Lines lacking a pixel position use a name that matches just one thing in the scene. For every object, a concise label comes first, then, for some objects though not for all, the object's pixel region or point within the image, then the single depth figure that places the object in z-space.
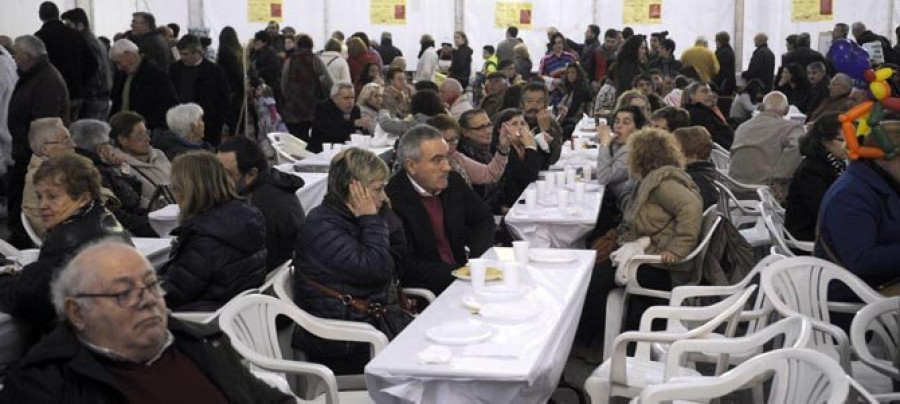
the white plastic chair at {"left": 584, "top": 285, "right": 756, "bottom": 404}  3.85
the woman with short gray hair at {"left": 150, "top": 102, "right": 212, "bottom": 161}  7.38
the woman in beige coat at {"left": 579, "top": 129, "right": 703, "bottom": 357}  5.44
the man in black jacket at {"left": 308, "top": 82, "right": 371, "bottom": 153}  9.59
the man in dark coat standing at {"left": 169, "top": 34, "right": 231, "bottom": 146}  10.13
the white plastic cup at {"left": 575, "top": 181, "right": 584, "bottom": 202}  6.50
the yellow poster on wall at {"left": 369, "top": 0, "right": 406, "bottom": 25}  18.69
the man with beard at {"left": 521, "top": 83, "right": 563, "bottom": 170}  7.94
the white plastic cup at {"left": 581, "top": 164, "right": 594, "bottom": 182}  7.51
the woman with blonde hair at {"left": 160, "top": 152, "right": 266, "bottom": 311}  4.25
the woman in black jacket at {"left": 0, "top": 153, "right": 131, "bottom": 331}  3.84
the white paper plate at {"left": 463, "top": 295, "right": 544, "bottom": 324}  3.77
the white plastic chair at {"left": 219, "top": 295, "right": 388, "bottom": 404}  3.58
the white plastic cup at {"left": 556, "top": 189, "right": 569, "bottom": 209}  6.12
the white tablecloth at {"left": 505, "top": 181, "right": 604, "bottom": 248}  6.01
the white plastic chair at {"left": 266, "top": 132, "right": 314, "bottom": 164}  9.09
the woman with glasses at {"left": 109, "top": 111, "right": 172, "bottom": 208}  6.58
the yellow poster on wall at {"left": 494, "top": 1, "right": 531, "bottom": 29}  18.47
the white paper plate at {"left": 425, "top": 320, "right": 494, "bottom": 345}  3.47
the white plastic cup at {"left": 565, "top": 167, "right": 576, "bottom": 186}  6.99
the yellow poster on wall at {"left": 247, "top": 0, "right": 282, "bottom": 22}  18.73
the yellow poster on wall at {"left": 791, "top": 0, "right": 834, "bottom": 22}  17.06
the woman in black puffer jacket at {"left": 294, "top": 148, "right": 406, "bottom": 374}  4.15
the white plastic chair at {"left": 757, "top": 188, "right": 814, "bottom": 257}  5.37
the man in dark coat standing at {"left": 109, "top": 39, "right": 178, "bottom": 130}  9.24
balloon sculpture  4.39
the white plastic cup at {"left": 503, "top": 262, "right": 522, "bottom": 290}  4.08
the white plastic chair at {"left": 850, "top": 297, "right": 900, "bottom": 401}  3.83
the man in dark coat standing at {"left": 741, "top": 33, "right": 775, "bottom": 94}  15.93
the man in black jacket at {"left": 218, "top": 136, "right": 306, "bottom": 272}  5.00
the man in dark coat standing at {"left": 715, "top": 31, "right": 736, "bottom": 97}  15.45
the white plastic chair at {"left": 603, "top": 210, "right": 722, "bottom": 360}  5.40
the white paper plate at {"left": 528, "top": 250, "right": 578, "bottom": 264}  4.72
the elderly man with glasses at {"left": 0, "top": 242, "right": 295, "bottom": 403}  2.56
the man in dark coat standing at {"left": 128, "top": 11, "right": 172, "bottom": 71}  11.12
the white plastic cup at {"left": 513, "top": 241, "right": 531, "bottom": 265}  4.41
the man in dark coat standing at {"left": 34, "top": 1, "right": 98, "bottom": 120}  10.02
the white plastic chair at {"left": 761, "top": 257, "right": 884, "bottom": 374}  4.26
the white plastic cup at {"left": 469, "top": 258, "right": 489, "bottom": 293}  4.02
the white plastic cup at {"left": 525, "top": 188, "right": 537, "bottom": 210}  6.20
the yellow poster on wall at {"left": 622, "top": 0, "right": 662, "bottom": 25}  17.98
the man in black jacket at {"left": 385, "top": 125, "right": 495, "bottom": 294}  5.01
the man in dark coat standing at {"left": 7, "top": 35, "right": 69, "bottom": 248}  8.60
